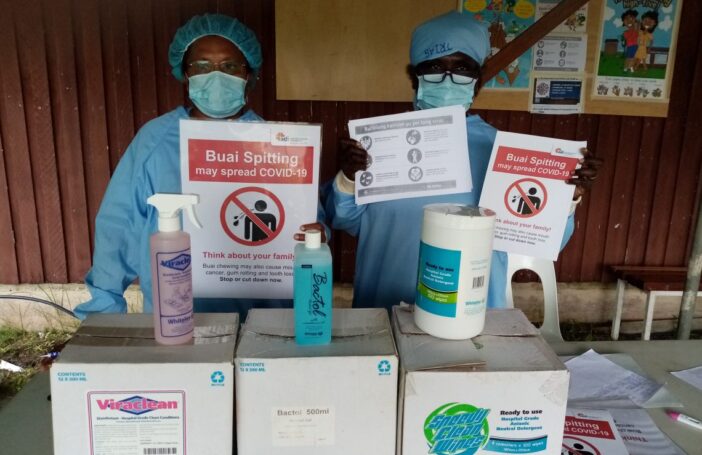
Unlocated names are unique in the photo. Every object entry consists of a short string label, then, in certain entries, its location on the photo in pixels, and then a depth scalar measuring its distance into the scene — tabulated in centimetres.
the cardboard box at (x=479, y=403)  86
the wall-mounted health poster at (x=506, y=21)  325
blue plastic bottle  86
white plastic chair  213
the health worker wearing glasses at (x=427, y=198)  170
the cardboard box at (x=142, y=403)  83
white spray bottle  87
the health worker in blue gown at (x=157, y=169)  157
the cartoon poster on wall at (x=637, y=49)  333
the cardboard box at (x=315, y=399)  85
